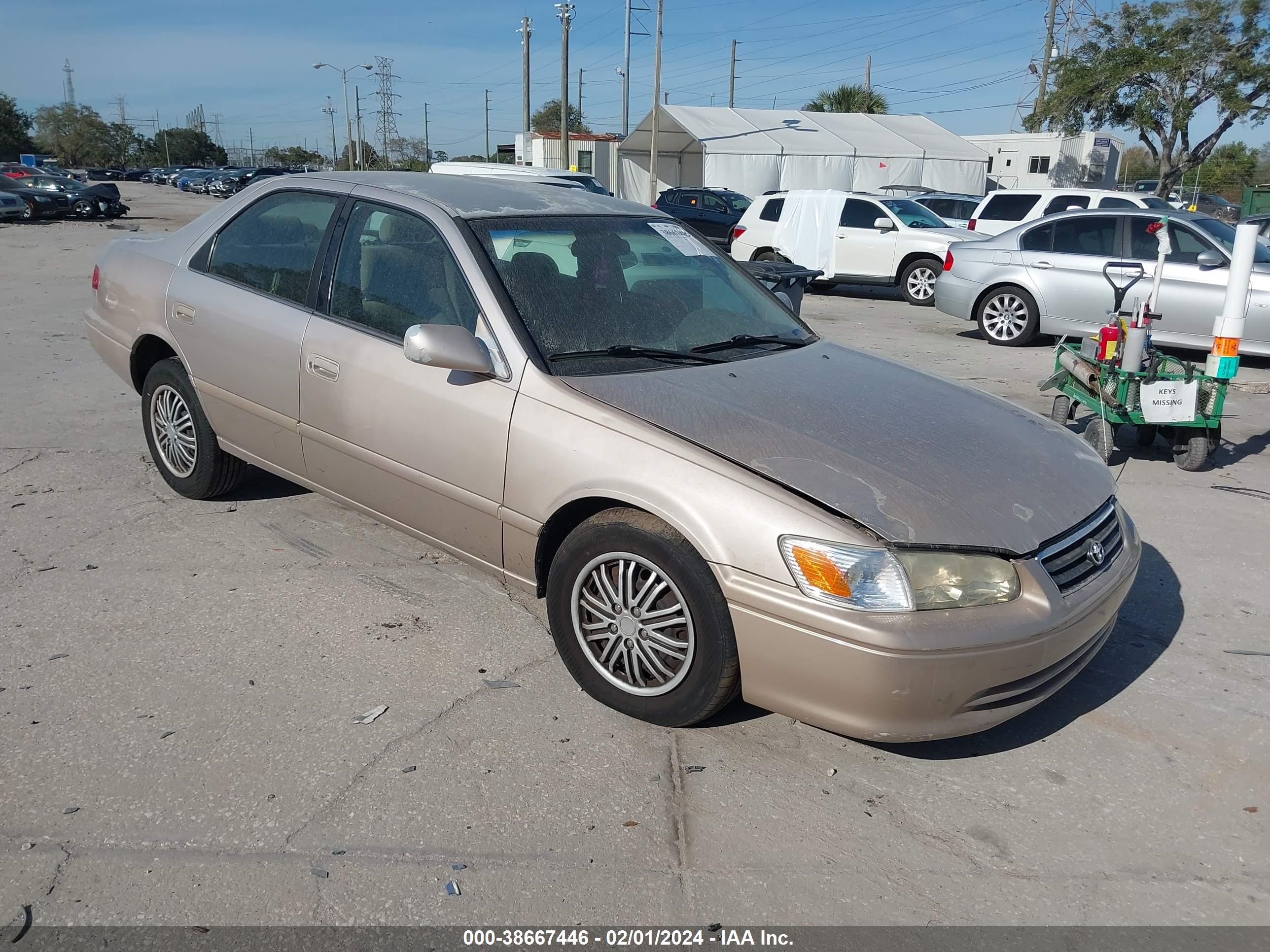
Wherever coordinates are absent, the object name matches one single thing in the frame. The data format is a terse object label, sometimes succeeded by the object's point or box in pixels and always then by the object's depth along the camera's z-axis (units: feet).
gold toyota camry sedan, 9.23
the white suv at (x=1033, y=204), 49.37
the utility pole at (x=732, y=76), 238.27
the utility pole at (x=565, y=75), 127.75
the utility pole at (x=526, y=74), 145.69
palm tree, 168.35
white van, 46.78
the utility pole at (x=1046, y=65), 127.53
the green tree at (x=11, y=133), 272.31
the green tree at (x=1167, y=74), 96.89
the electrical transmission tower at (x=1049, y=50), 128.88
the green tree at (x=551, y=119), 306.96
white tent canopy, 115.24
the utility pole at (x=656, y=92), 116.57
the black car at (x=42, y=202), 93.15
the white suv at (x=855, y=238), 50.57
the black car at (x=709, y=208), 80.18
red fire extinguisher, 20.86
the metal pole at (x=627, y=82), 134.41
